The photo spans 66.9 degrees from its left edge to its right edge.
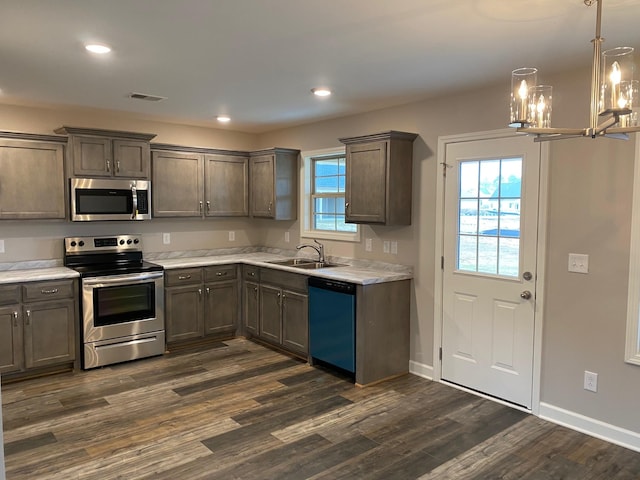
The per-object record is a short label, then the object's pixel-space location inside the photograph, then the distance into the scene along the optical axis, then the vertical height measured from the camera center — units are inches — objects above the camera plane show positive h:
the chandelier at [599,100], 66.2 +17.2
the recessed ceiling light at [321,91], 152.6 +39.8
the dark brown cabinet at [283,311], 181.9 -37.8
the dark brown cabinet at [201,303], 195.9 -37.4
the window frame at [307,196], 215.5 +8.8
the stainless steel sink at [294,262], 207.2 -20.1
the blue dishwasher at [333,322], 161.4 -37.2
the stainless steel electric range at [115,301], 174.2 -32.6
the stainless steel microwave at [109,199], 181.5 +5.8
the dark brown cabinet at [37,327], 159.2 -38.6
